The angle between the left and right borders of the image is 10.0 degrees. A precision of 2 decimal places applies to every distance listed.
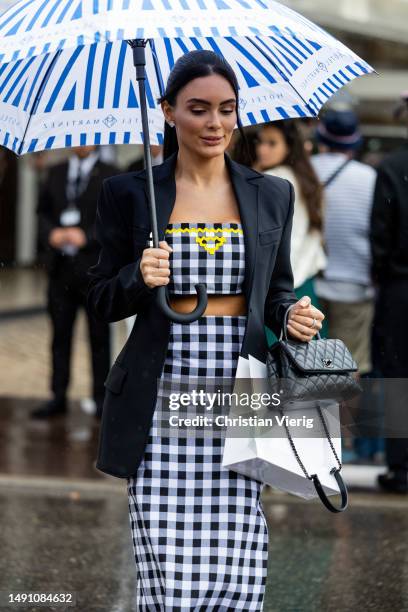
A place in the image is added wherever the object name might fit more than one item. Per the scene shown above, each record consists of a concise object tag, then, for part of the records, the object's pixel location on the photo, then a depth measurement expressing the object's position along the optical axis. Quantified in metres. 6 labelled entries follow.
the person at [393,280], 12.43
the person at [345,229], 13.50
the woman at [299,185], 11.82
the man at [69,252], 15.90
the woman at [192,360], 6.51
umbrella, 7.70
